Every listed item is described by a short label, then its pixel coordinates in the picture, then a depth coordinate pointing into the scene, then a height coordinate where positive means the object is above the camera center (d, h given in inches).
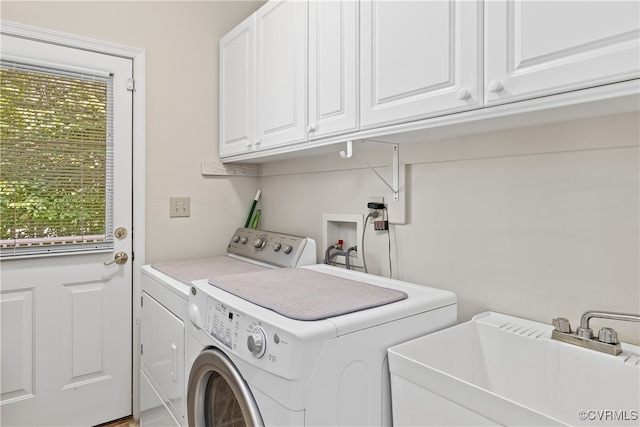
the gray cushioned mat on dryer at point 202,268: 67.2 -11.4
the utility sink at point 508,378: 35.2 -17.5
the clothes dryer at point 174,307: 58.7 -16.7
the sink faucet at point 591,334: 38.7 -13.3
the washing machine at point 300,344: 37.3 -14.6
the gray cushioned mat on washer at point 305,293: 42.6 -10.8
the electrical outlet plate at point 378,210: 67.5 +0.0
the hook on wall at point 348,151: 57.5 +9.0
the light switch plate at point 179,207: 87.2 +0.4
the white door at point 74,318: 71.1 -21.7
